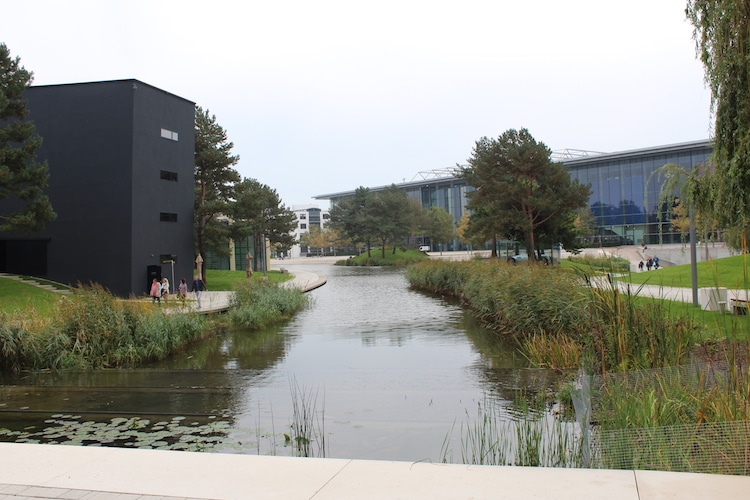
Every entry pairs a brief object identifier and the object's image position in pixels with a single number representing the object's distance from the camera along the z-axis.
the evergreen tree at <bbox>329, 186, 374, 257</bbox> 70.56
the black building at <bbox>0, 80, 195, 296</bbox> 26.97
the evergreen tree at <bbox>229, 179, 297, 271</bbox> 35.52
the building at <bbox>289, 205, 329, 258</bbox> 148.25
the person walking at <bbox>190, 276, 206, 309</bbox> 21.53
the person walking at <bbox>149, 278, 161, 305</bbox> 21.35
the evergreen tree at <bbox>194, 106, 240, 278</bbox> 36.62
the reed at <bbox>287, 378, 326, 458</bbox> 5.93
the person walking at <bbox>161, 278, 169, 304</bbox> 22.22
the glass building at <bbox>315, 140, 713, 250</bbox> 66.34
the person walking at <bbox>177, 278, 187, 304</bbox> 22.58
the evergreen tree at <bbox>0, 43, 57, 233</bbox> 22.30
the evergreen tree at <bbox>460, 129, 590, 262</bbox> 34.47
